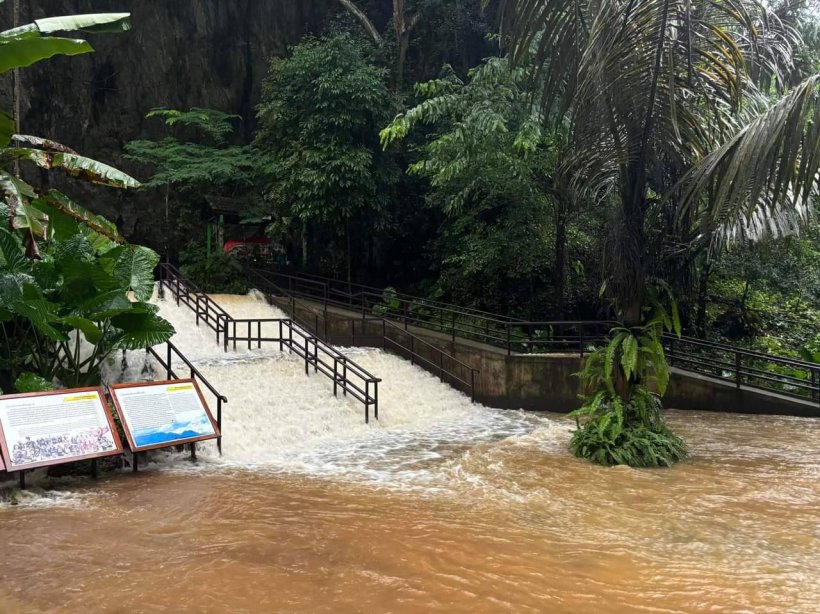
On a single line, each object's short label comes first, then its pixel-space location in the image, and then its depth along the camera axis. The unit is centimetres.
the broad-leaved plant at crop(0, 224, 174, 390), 876
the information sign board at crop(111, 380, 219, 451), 882
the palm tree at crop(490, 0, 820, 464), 879
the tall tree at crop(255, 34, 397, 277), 2131
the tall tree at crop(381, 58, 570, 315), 1761
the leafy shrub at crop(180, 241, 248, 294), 2222
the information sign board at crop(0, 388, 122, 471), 751
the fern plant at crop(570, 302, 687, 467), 944
